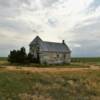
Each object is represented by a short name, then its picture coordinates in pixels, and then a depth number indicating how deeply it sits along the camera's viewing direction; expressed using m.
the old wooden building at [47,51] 25.84
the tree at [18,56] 24.13
